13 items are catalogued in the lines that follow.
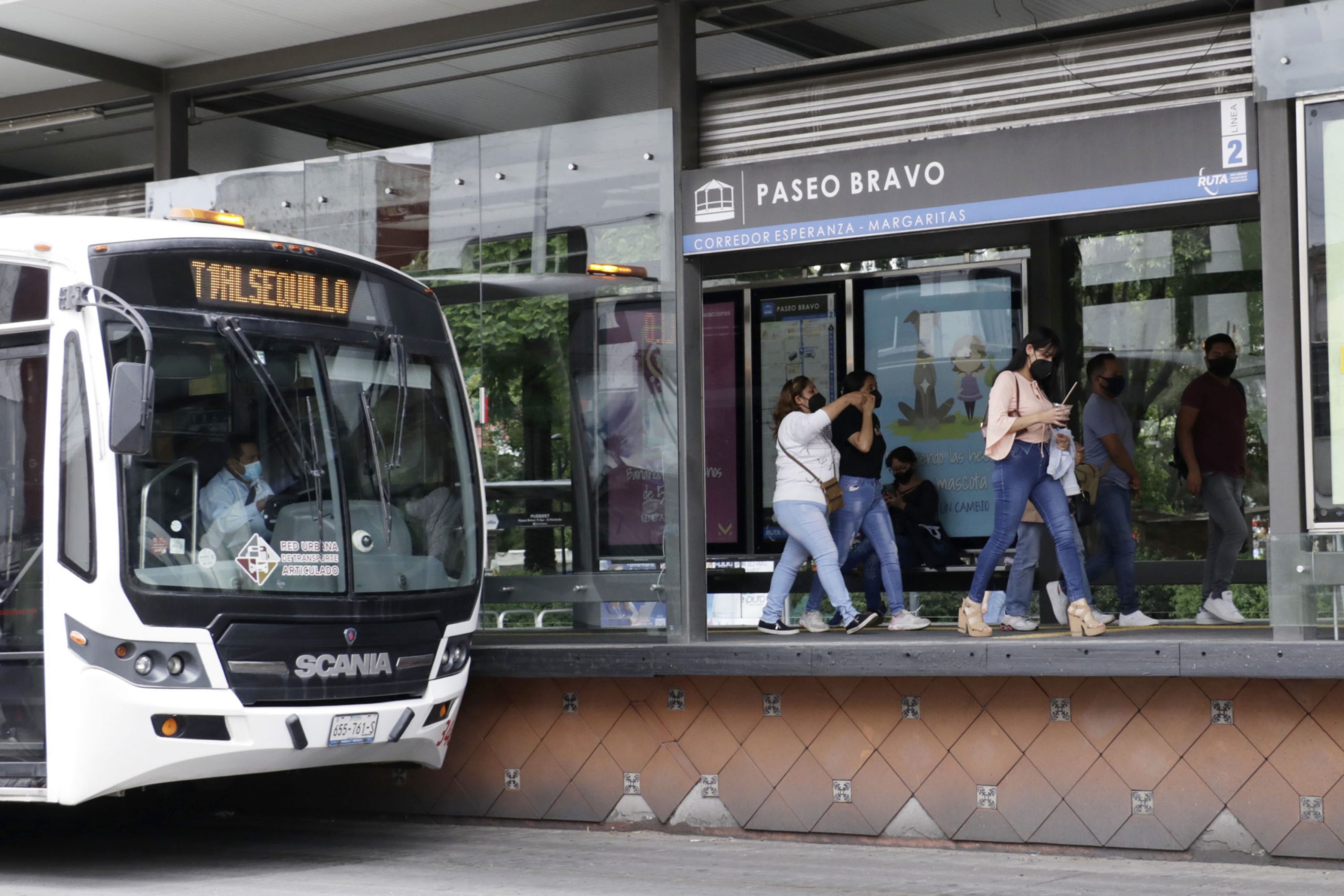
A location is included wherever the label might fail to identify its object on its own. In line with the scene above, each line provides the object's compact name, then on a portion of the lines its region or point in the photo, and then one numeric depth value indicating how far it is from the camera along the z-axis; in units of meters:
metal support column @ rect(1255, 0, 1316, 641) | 15.45
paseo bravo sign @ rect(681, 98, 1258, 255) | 15.95
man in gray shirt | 20.16
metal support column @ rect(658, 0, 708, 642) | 18.61
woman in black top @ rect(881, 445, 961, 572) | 23.16
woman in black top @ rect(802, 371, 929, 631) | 20.50
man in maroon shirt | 20.39
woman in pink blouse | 17.98
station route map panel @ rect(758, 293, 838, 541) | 24.52
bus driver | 15.56
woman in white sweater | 19.50
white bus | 14.98
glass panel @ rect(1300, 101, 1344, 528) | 15.30
